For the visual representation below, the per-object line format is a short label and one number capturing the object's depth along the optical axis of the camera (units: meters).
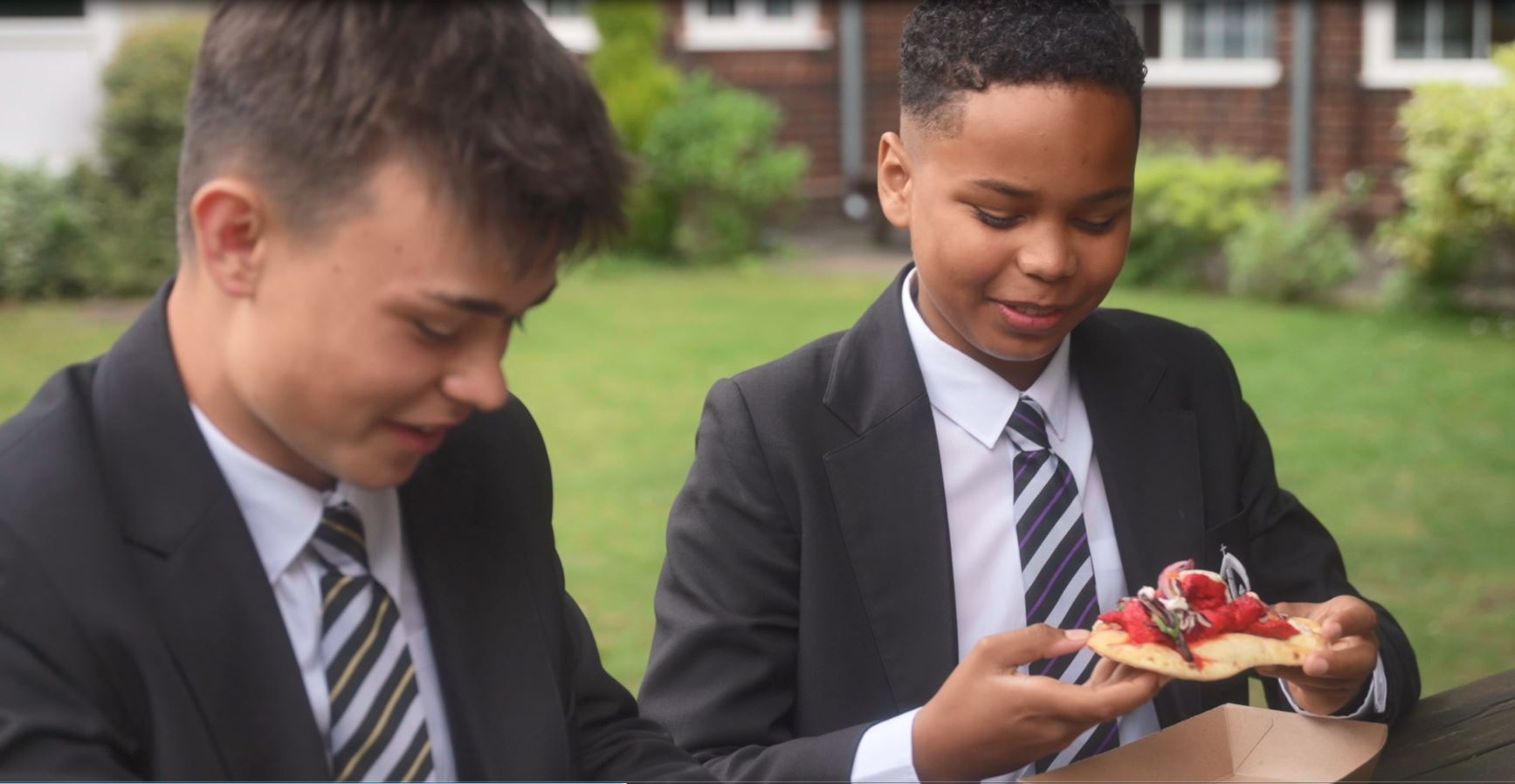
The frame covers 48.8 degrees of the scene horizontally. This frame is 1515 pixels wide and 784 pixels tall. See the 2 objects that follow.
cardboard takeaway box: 2.10
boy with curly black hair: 2.40
